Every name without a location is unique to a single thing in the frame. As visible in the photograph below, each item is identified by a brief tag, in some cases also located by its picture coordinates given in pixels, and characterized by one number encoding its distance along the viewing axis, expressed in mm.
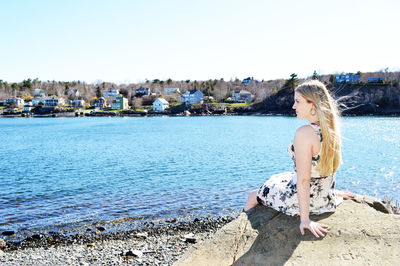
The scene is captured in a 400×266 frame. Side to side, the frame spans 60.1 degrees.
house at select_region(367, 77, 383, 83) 147750
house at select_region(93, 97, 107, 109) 177125
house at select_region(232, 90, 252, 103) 179125
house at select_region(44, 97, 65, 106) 176750
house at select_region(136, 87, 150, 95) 196750
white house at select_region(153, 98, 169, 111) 158125
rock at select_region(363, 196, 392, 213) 5341
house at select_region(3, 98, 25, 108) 179275
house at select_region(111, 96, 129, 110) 167000
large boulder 3670
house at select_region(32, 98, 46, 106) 180962
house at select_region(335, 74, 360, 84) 155875
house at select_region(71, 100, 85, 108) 181675
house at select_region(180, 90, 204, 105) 170375
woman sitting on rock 3936
